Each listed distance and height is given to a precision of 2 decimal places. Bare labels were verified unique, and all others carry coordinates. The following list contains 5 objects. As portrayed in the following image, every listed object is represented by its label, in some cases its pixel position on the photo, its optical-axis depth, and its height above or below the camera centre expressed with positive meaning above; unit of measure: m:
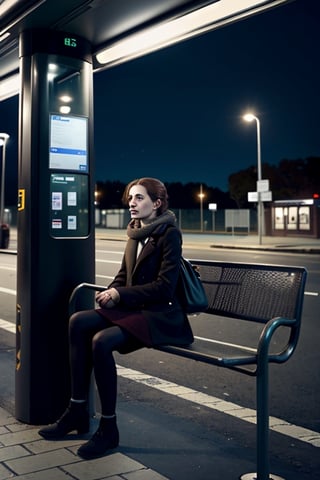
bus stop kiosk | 4.12 +0.07
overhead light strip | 3.86 +1.33
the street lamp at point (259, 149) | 31.21 +3.98
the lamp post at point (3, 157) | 32.41 +3.63
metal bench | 3.28 -0.56
